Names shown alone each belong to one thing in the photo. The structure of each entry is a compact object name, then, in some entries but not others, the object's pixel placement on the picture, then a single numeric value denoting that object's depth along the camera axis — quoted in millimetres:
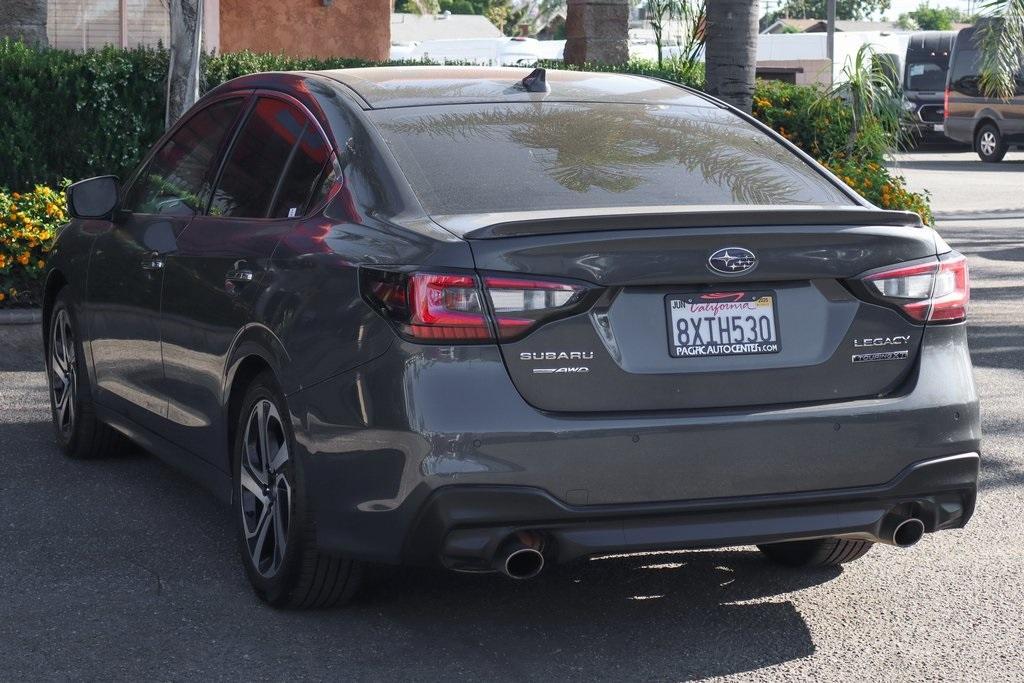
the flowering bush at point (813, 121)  14109
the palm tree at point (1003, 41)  19297
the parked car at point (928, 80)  37500
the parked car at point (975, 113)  32031
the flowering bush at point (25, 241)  10180
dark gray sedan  4242
